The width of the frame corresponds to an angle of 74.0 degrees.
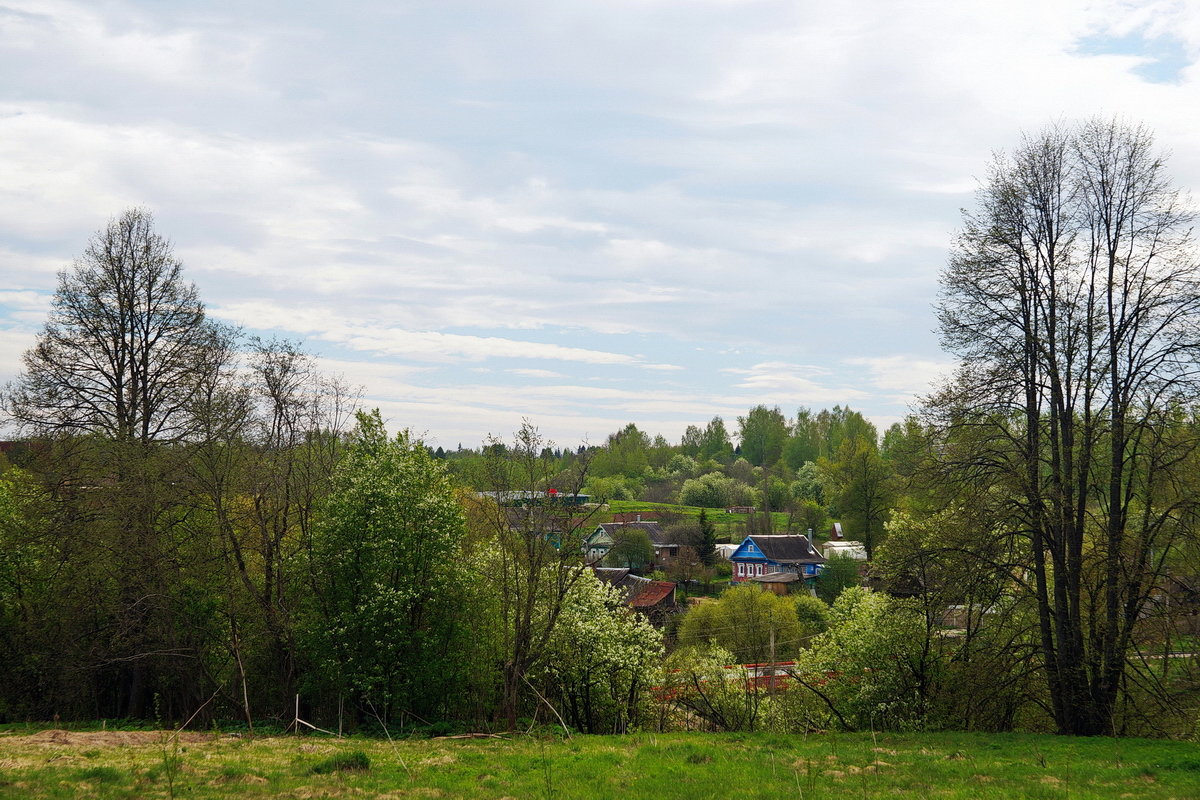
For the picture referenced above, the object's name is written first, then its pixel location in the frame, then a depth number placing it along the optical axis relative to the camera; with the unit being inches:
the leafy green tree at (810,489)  4483.3
